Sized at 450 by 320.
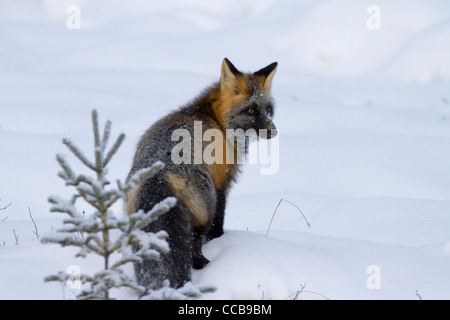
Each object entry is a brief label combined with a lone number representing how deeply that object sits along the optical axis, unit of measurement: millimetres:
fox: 7902
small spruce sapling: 5855
